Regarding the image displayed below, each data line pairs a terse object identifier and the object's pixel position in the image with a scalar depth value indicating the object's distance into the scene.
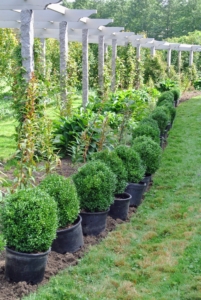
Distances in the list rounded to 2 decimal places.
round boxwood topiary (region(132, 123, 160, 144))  6.47
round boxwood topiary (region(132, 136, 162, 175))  5.46
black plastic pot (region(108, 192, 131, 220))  4.47
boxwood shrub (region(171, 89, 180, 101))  14.11
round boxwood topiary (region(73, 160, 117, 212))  3.96
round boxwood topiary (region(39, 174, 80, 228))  3.49
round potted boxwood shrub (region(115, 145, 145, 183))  4.92
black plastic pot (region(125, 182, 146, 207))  4.94
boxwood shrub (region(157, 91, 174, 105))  11.25
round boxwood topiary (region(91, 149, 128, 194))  4.53
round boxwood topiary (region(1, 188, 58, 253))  2.96
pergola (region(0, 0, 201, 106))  5.70
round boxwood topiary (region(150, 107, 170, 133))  8.07
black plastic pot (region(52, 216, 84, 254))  3.51
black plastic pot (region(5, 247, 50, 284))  2.98
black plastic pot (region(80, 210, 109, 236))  3.98
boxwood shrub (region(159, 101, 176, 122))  9.85
